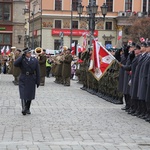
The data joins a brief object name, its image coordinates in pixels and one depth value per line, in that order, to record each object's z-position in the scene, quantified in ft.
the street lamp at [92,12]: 88.81
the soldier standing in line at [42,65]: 79.82
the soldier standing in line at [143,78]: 40.19
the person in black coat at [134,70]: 43.24
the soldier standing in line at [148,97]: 39.29
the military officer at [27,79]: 42.42
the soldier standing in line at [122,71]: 47.80
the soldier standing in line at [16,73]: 79.57
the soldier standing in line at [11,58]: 85.85
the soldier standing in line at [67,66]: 80.69
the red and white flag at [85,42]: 86.53
